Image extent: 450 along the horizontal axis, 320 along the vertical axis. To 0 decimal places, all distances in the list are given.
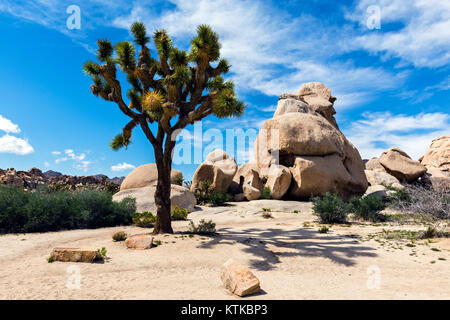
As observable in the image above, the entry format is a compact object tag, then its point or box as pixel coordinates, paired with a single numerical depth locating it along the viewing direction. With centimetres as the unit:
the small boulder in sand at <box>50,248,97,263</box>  748
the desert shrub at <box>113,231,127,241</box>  1021
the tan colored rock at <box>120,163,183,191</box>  2134
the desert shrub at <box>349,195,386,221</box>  1535
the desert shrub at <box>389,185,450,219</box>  1108
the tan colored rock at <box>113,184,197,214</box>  1729
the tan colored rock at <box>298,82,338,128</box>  3152
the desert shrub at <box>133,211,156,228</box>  1391
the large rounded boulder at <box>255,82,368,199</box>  2409
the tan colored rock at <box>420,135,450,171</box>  4284
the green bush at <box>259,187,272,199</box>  2392
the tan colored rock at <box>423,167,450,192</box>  3347
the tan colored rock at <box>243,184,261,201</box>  2417
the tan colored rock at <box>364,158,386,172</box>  5022
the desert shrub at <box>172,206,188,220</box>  1602
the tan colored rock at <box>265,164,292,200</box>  2392
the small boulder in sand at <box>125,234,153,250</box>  907
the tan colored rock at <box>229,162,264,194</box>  2612
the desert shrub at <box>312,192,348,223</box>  1457
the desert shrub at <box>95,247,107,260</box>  770
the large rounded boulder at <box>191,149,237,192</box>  2491
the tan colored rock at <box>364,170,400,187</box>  3388
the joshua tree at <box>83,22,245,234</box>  1110
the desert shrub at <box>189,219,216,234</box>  1141
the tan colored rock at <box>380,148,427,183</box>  3303
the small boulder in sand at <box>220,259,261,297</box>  541
